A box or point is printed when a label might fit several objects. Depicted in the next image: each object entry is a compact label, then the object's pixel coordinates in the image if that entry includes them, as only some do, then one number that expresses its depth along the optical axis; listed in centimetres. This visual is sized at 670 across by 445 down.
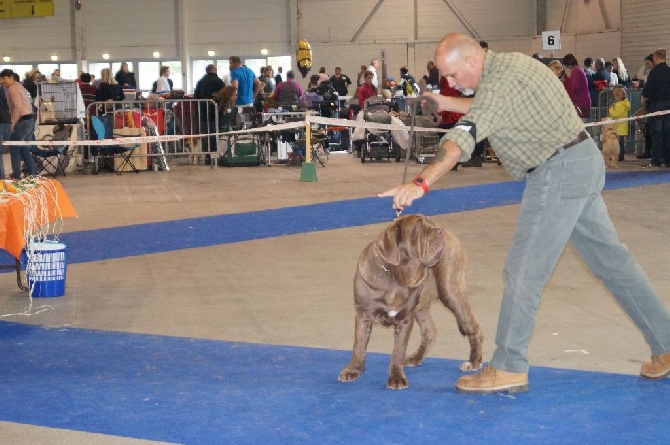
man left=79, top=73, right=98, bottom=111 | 2020
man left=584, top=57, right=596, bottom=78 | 2018
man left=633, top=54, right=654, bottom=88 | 1695
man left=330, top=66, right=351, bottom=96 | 2391
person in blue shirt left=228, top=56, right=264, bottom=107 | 1964
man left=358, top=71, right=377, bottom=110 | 2014
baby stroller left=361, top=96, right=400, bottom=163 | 1788
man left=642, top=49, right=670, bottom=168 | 1540
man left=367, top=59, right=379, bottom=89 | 2113
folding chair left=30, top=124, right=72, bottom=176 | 1617
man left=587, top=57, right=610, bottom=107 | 1884
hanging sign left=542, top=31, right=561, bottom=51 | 2062
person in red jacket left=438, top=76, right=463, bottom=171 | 1638
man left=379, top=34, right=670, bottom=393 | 423
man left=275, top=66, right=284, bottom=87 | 2495
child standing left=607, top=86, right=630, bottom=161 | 1683
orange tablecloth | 662
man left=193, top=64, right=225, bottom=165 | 1827
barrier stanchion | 1535
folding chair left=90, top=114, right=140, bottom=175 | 1666
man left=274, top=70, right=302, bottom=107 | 1970
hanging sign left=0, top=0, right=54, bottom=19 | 3183
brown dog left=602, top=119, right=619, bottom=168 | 1606
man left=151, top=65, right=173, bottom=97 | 2506
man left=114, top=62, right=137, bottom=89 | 2583
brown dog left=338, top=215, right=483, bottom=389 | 425
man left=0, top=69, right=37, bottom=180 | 1441
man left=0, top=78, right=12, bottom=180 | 1385
